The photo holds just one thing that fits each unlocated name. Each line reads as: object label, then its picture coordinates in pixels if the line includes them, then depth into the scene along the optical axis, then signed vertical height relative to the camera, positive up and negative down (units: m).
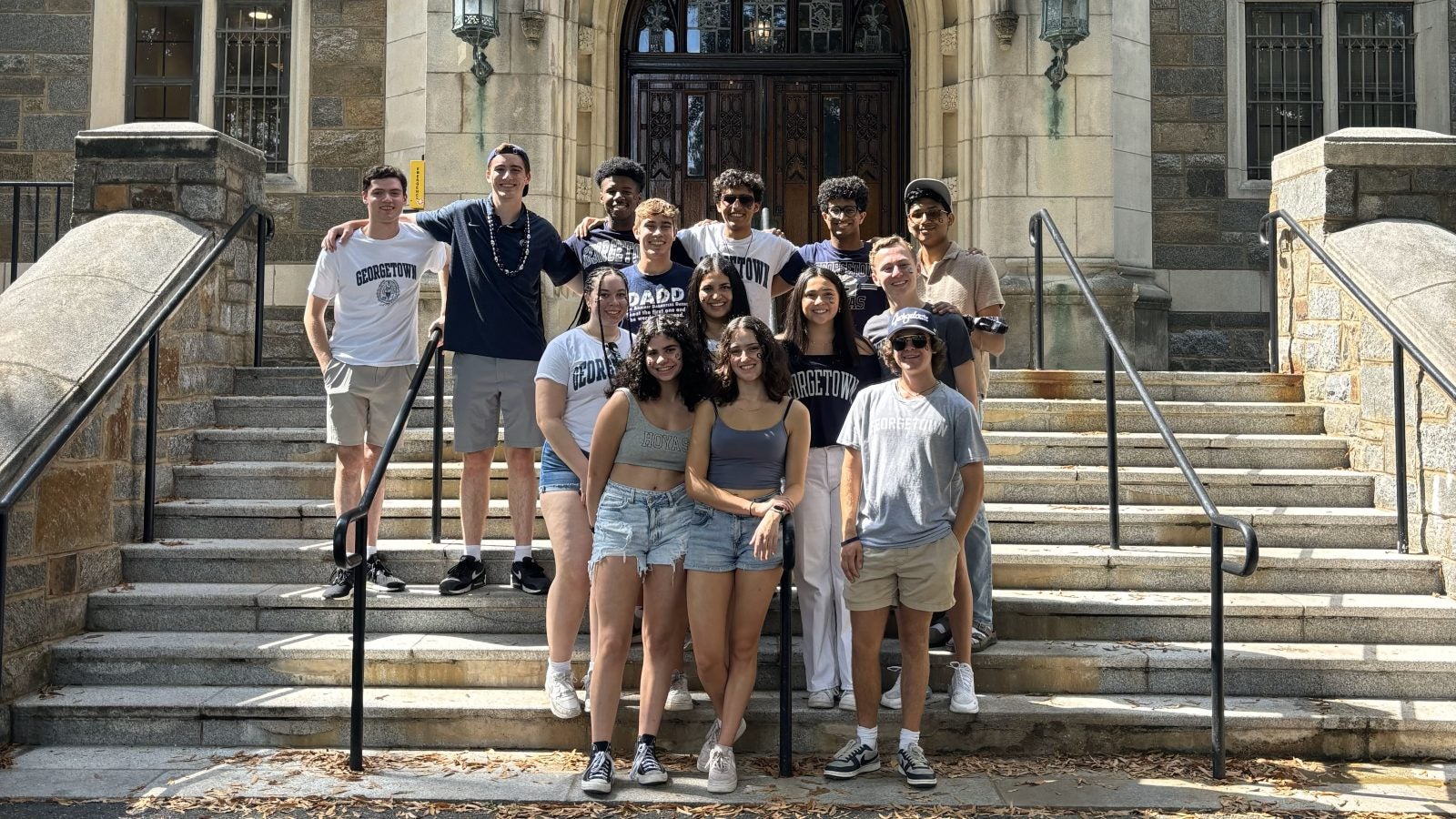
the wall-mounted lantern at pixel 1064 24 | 9.33 +3.25
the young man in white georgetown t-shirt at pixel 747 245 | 5.34 +0.95
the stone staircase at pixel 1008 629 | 4.96 -0.73
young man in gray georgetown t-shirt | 4.58 -0.23
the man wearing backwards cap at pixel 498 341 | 5.54 +0.52
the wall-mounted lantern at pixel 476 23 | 9.21 +3.18
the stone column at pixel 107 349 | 5.31 +0.53
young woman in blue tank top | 4.58 -0.16
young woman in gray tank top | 4.58 -0.17
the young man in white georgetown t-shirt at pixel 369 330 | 5.78 +0.59
